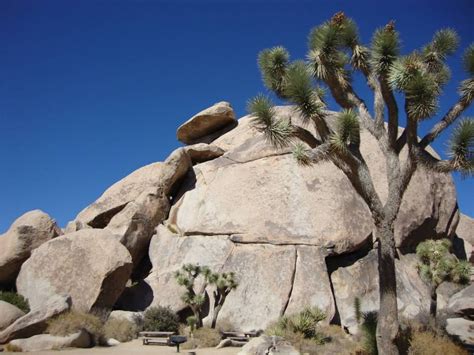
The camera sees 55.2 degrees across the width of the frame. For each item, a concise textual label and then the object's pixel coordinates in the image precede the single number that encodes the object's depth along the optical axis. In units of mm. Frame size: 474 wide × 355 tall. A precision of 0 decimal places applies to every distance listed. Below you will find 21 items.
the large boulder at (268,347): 11312
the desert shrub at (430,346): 10641
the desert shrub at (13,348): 12547
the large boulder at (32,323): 13273
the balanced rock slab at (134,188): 22344
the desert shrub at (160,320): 16359
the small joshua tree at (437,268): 14789
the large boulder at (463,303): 17469
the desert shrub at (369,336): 10953
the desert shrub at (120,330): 15704
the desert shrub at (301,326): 13605
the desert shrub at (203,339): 14590
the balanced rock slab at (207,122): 25703
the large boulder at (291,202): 18312
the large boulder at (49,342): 12795
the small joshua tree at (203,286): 16375
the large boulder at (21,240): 18094
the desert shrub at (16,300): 16125
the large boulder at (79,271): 16750
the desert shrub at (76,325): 13523
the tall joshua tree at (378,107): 10211
